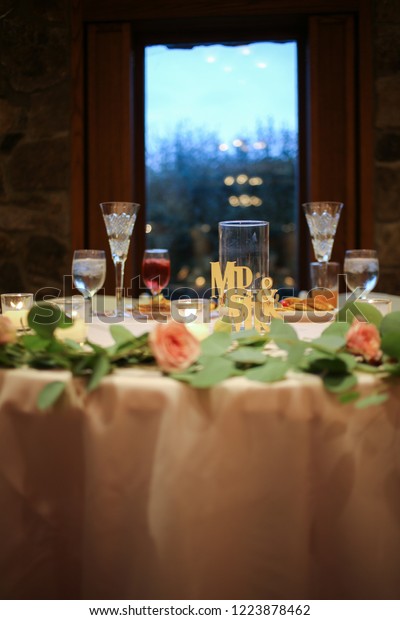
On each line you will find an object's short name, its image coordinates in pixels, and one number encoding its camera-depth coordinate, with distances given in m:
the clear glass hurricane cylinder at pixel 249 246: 1.10
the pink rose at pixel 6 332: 0.84
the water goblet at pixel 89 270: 1.37
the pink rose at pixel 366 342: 0.76
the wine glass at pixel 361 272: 1.47
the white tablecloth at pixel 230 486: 0.72
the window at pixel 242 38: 3.05
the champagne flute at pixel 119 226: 1.43
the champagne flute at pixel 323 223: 1.53
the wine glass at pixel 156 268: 1.58
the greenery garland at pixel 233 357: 0.71
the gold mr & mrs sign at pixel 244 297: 1.09
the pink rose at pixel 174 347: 0.73
